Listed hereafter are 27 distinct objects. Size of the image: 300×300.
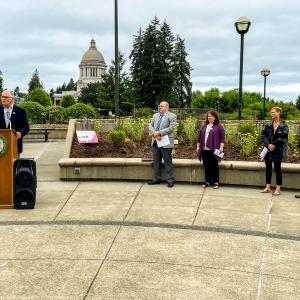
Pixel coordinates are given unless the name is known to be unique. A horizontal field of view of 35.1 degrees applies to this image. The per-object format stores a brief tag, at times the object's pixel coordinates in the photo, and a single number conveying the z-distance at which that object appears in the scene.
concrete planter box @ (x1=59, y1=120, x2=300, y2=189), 9.46
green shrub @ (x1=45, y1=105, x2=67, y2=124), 29.70
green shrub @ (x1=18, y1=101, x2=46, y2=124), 29.05
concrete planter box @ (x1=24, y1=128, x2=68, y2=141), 22.17
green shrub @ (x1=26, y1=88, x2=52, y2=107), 100.88
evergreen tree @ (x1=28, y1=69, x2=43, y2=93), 148.38
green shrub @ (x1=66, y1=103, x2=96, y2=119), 29.06
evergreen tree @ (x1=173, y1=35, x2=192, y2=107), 82.00
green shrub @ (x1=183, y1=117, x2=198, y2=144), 11.91
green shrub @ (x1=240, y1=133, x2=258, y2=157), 10.55
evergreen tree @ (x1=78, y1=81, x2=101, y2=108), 138.88
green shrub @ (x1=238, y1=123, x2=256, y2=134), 11.40
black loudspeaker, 7.57
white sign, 10.82
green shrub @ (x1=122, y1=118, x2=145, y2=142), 12.04
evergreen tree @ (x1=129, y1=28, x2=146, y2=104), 70.19
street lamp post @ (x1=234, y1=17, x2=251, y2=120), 12.80
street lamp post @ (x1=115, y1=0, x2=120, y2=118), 16.80
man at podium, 8.20
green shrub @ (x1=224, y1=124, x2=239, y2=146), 11.34
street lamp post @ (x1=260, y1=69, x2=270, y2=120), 35.15
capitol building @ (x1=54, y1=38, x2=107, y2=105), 180.00
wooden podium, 7.60
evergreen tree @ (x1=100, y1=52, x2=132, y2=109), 63.91
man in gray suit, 9.42
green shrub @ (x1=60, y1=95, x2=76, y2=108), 115.86
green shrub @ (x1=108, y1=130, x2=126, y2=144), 11.36
